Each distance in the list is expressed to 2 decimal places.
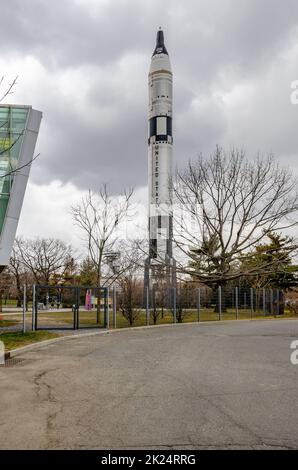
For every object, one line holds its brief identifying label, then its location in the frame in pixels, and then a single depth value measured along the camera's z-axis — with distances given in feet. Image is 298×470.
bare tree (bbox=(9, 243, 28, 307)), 176.86
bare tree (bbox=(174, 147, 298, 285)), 116.78
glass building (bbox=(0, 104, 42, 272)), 73.97
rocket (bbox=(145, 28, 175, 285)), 173.94
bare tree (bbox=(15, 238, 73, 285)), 189.16
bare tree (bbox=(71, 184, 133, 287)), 91.07
